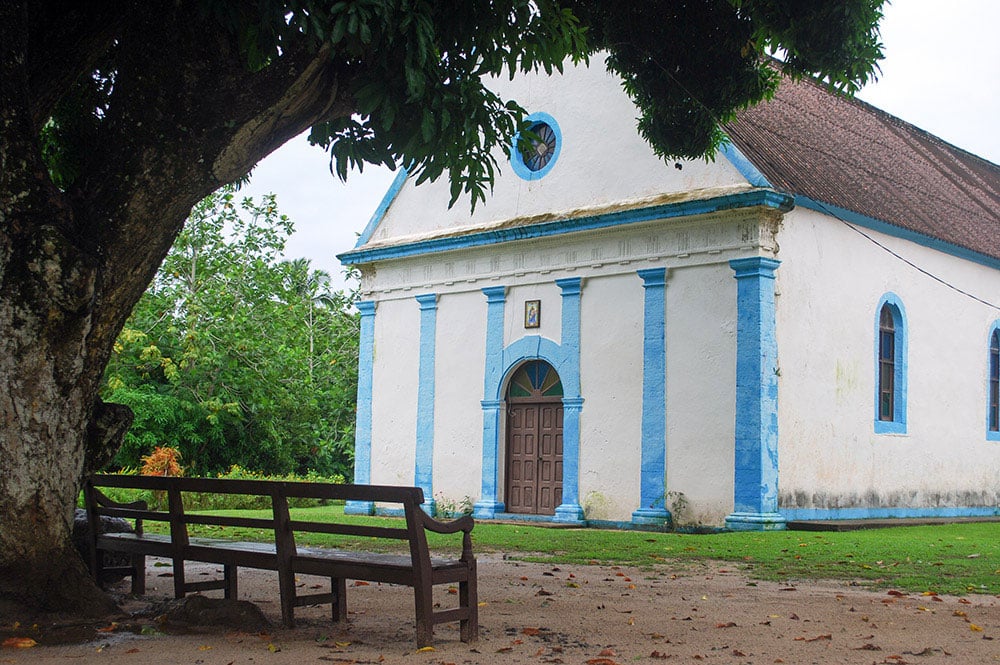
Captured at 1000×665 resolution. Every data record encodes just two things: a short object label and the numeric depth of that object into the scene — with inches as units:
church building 692.7
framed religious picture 796.6
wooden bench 262.2
